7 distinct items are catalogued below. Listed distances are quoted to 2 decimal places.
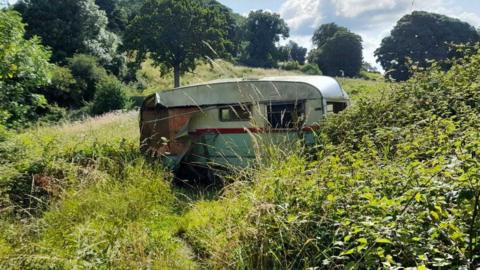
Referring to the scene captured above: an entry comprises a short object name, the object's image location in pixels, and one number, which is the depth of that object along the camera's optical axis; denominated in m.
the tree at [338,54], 56.34
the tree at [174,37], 35.16
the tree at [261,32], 68.50
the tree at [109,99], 25.70
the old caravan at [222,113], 7.41
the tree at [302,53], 63.83
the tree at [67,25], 33.53
